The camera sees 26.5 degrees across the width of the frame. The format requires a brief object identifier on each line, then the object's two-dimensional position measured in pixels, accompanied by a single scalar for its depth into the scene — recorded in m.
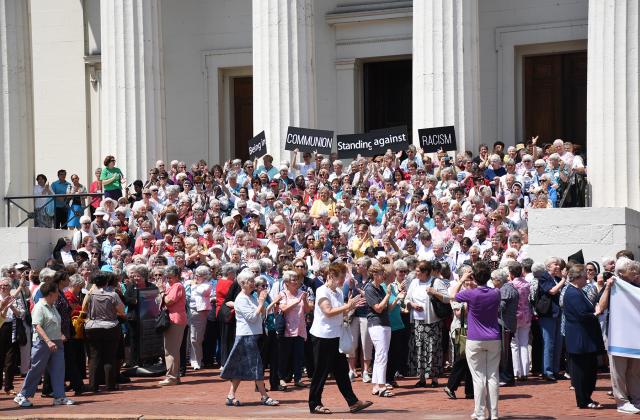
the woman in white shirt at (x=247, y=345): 16.41
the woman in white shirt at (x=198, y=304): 19.75
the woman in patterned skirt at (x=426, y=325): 17.75
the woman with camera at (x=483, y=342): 14.77
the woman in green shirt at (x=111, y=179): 26.67
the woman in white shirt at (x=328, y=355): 15.49
